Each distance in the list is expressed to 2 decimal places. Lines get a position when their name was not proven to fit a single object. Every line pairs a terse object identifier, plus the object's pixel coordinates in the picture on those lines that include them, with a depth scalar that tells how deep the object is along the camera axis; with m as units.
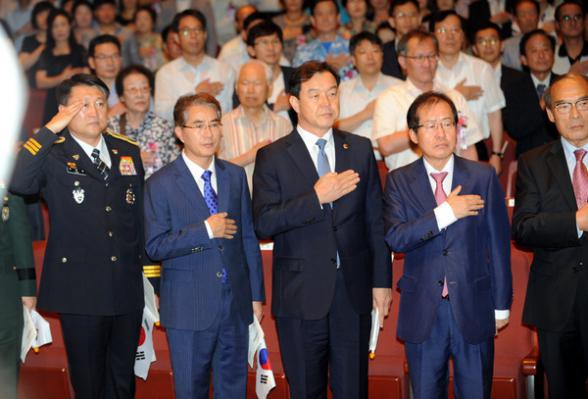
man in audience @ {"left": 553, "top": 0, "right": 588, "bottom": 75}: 6.28
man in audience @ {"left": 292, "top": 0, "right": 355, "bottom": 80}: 6.52
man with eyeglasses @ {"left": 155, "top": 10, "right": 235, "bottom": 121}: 6.17
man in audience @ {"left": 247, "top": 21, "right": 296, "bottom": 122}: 6.04
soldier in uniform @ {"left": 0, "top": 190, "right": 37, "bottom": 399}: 3.92
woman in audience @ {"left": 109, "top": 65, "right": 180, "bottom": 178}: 5.10
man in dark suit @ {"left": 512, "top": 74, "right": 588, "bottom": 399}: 3.56
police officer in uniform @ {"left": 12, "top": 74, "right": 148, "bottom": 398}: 3.82
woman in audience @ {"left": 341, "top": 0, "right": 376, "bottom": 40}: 7.15
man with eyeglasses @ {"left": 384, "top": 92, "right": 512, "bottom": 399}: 3.59
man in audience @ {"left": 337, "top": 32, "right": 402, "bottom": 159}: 5.72
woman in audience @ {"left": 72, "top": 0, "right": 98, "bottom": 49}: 8.02
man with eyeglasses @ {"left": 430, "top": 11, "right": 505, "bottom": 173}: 5.62
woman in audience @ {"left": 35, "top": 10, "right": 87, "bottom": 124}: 7.29
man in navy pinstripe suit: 3.74
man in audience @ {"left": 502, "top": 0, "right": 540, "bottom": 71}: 6.84
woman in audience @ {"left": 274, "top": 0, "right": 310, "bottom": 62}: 7.39
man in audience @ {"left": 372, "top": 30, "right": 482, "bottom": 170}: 4.97
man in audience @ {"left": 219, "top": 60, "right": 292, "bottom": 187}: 5.20
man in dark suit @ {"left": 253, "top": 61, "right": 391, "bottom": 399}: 3.69
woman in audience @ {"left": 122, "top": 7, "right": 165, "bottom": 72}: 7.67
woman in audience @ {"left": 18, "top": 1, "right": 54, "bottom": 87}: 7.67
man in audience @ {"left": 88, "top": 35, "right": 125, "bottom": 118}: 5.91
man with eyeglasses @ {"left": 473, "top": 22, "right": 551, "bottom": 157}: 5.84
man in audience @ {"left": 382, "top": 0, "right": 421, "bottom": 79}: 6.41
